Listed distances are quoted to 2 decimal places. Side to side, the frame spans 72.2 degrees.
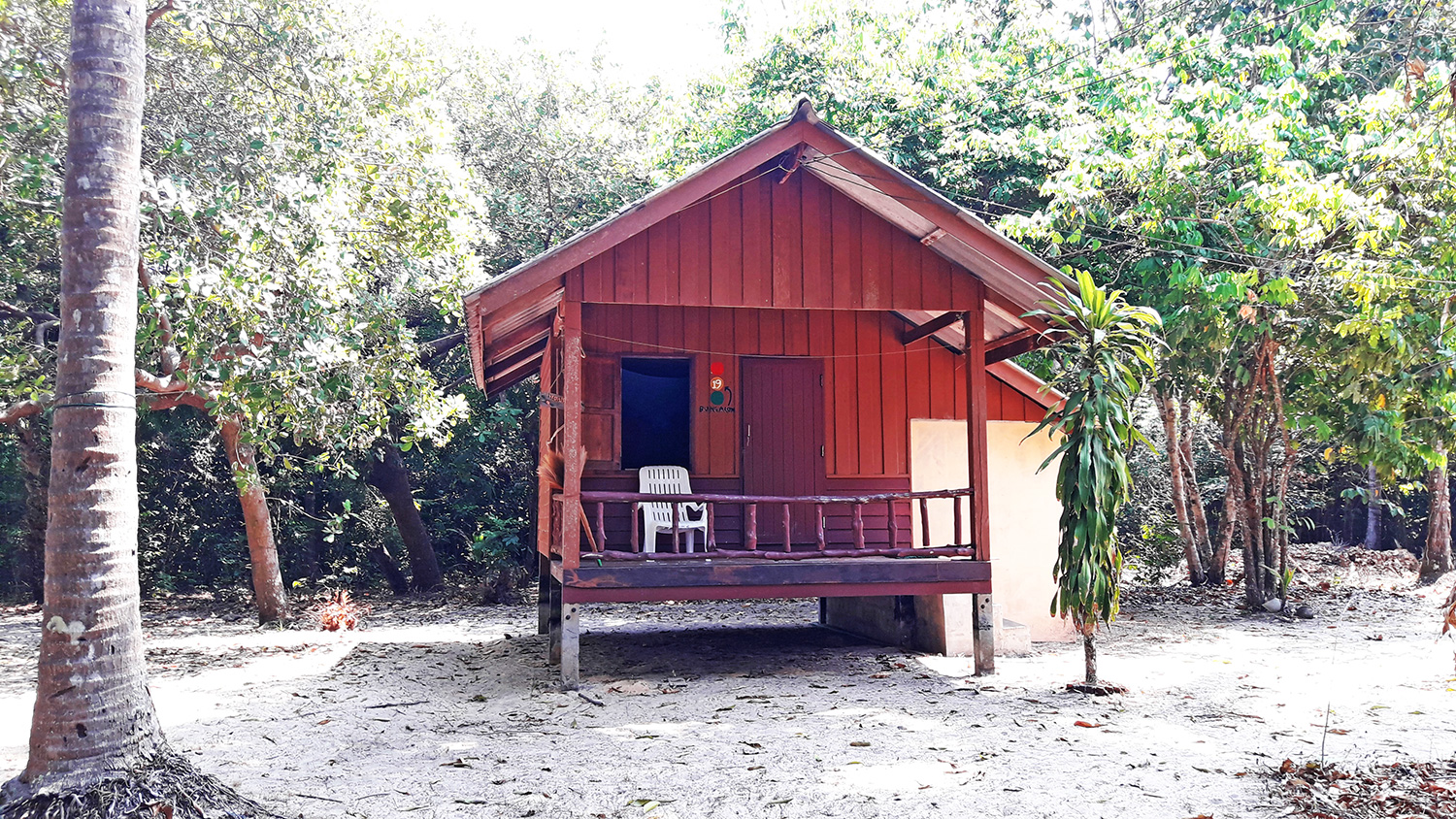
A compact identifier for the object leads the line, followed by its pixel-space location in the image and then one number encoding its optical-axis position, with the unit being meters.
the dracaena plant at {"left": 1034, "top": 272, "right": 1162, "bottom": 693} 7.88
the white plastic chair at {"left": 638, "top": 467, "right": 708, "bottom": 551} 10.39
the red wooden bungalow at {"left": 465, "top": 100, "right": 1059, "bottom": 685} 8.39
